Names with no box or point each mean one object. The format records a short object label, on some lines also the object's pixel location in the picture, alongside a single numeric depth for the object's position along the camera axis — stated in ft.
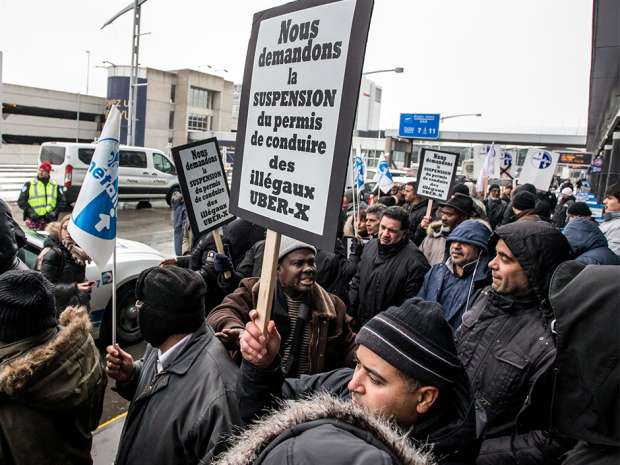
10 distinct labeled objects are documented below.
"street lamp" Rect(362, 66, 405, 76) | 79.14
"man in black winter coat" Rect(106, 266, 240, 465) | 6.26
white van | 54.95
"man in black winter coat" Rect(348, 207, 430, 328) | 14.40
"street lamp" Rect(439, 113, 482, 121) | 122.74
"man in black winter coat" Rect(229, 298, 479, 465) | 4.98
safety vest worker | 30.55
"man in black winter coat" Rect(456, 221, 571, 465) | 6.76
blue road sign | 106.01
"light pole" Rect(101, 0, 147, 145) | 62.44
